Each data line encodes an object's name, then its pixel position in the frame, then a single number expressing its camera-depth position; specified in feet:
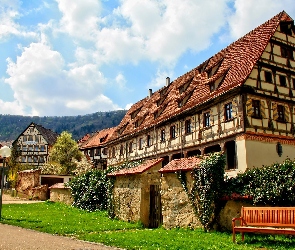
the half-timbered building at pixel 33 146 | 214.69
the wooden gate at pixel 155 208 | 44.11
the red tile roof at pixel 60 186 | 81.39
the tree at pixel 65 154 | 155.12
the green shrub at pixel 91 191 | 63.46
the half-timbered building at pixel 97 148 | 189.26
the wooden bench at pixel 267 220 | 29.14
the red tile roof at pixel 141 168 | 45.68
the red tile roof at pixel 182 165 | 39.25
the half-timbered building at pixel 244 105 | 65.62
